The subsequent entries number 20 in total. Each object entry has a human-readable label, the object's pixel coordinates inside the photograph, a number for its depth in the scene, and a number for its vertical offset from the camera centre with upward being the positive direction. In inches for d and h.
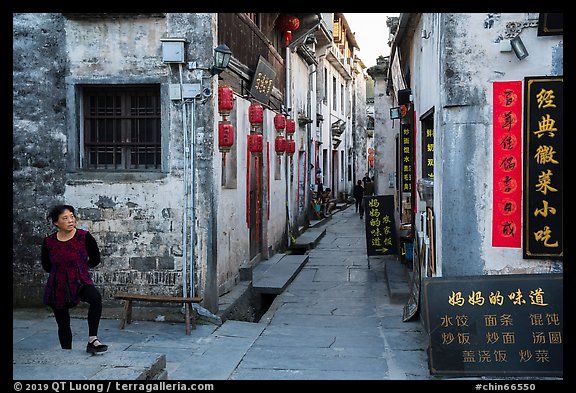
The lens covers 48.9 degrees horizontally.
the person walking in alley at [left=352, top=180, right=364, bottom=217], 1100.5 -22.4
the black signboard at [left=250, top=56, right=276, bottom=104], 529.3 +87.5
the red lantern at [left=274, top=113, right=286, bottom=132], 605.0 +56.4
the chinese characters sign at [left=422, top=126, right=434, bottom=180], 390.6 +16.1
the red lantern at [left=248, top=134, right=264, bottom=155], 506.6 +30.5
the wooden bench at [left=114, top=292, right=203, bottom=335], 341.4 -64.9
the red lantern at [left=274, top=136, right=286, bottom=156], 609.0 +34.5
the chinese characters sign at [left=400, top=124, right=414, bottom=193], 501.7 +18.1
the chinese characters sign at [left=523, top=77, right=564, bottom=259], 281.1 +10.1
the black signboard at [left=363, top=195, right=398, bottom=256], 566.6 -41.3
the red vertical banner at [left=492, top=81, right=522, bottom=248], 288.4 +7.3
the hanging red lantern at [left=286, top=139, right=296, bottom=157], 639.8 +34.5
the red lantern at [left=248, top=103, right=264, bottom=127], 499.5 +52.2
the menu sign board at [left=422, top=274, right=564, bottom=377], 261.5 -61.7
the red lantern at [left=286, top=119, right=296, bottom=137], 654.5 +56.6
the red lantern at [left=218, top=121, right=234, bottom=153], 381.1 +27.3
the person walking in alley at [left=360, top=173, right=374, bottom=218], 1018.1 -12.9
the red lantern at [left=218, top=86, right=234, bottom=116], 385.4 +49.5
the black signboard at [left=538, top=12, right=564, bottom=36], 282.5 +69.5
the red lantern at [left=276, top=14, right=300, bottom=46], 648.4 +163.5
